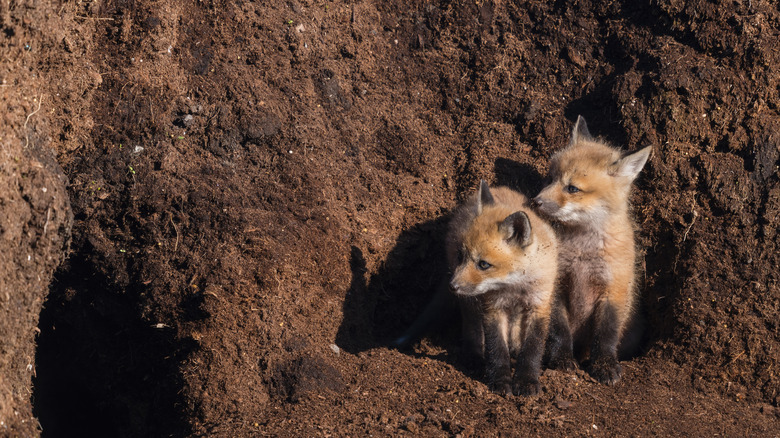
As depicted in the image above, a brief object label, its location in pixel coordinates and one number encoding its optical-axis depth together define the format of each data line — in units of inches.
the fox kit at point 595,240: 426.0
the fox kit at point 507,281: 384.8
